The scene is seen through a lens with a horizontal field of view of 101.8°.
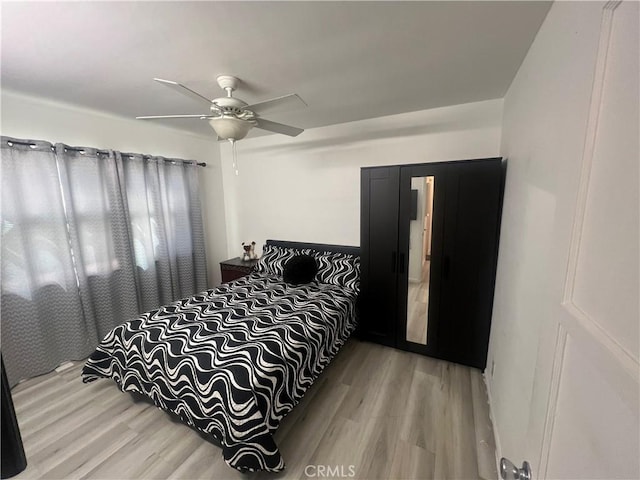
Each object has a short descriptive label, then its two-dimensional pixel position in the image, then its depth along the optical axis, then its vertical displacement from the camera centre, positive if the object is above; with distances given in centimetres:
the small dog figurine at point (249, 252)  387 -68
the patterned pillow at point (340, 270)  282 -72
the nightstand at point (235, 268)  351 -85
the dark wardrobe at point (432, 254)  207 -44
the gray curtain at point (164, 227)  292 -24
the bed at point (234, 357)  141 -98
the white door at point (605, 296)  40 -17
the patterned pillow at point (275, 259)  324 -68
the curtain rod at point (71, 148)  205 +54
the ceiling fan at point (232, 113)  161 +60
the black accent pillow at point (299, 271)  289 -72
